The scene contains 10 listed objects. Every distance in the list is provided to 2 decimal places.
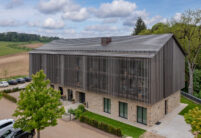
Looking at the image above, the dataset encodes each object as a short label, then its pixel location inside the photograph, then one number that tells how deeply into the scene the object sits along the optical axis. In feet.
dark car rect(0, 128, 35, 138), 57.97
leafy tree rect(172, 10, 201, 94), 120.54
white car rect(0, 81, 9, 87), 149.07
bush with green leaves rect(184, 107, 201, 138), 44.27
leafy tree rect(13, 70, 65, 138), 51.72
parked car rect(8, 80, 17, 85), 156.33
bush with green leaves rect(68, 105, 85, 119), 78.33
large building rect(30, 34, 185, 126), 69.00
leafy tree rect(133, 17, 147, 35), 245.86
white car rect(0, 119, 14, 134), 60.29
